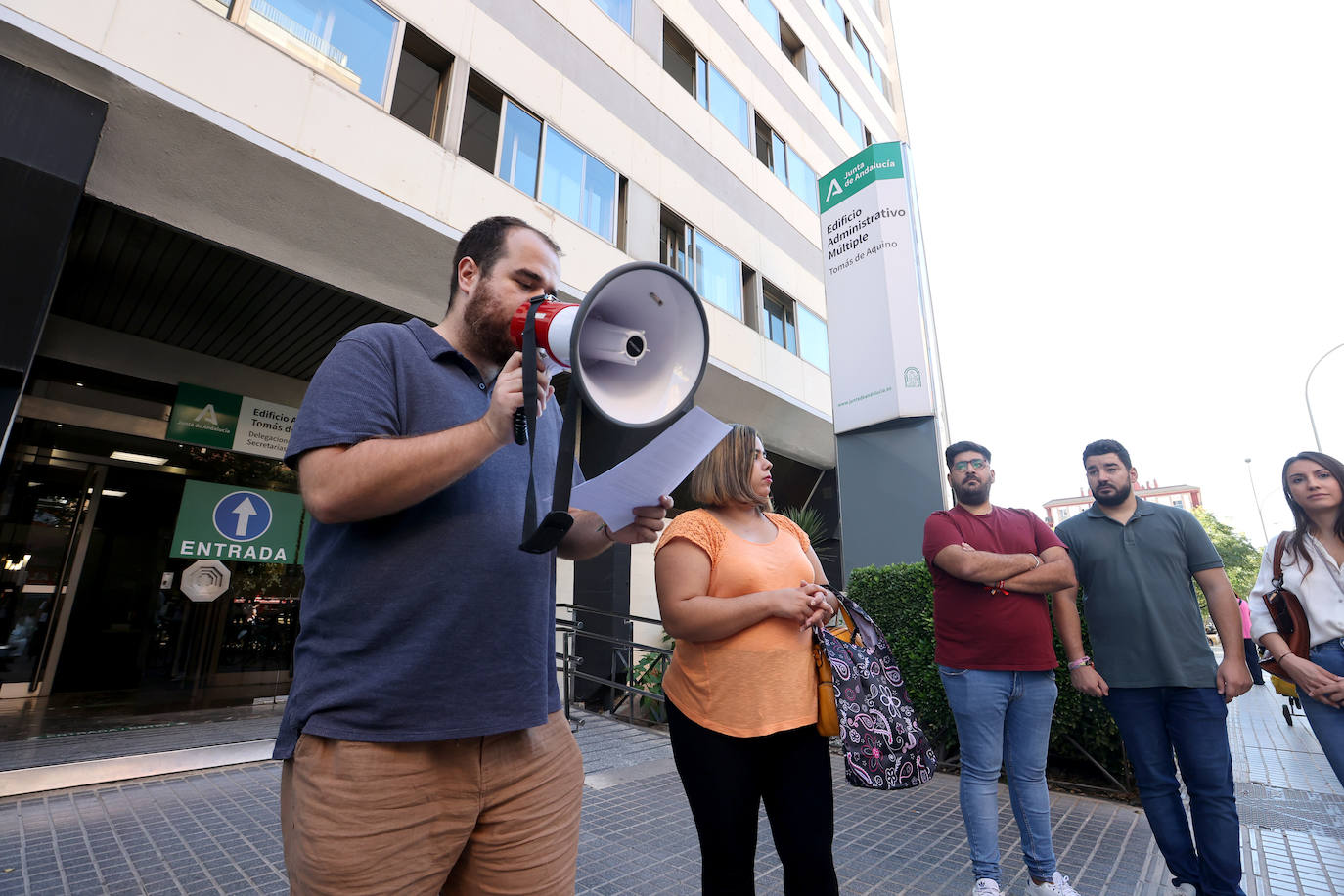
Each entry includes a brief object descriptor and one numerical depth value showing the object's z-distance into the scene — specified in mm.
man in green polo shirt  2889
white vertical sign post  8078
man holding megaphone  1111
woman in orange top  1983
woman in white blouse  2787
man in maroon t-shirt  2979
